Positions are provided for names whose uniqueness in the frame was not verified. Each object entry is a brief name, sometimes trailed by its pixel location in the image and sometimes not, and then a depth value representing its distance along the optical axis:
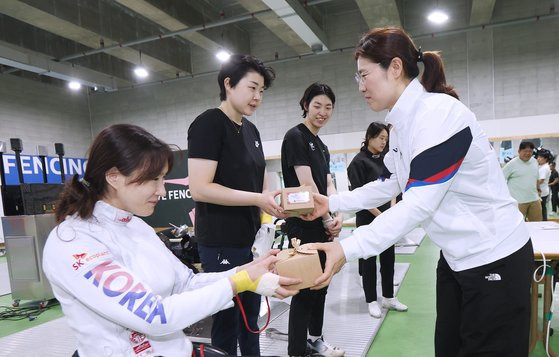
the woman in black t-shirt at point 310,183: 2.05
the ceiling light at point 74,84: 9.43
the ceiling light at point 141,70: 8.84
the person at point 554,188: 8.13
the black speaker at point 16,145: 4.10
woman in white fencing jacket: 0.93
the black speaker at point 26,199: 4.07
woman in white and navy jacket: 1.09
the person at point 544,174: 6.42
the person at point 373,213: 2.99
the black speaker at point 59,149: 4.39
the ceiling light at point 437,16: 6.87
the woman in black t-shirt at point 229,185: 1.54
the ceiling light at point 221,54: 8.10
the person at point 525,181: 4.79
